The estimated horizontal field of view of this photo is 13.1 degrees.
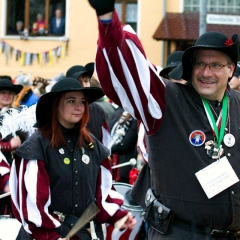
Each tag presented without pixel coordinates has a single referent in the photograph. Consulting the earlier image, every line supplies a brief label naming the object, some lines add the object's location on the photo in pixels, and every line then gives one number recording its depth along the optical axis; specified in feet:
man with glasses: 20.15
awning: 95.16
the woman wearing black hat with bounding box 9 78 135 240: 22.78
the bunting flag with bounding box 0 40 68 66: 104.62
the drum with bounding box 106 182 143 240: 31.60
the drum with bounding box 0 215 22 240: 25.55
